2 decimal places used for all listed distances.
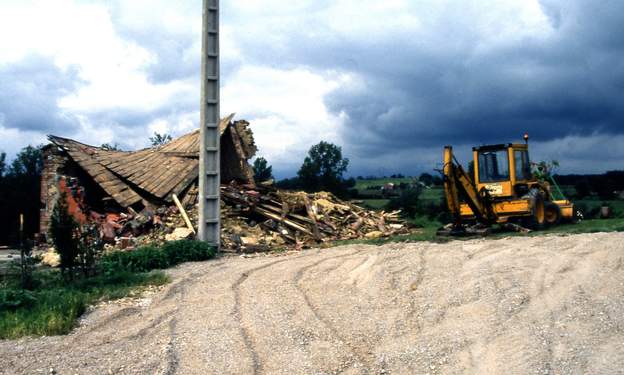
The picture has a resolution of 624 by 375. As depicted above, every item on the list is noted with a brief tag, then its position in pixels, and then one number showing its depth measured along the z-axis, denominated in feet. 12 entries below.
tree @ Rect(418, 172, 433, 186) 149.23
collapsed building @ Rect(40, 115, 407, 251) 60.18
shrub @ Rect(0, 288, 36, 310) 30.19
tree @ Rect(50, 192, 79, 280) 36.14
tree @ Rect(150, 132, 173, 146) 171.28
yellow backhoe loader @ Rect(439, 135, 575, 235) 55.83
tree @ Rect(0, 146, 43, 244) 92.07
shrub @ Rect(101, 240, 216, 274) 41.83
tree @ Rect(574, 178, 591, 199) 123.83
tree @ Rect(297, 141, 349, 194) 146.51
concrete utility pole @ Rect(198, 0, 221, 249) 50.65
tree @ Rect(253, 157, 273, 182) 171.44
